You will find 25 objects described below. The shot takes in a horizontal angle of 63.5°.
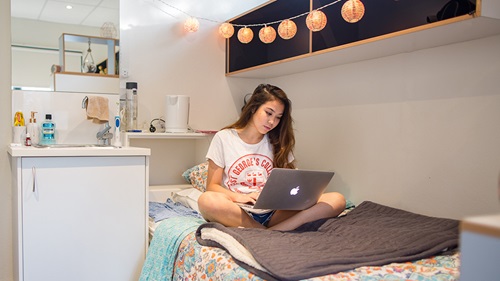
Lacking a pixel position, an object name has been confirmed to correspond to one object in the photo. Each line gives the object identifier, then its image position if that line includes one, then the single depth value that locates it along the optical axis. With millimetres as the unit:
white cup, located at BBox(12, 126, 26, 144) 2098
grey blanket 1135
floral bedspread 1100
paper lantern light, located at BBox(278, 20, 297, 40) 1957
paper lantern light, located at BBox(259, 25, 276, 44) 2103
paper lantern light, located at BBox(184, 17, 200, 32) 2492
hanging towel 2268
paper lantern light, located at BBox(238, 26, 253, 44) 2328
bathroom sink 2240
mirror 2139
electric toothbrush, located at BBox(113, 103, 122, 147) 2141
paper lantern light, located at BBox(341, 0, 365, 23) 1563
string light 1572
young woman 1686
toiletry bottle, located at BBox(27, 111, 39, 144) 2141
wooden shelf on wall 1332
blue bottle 2156
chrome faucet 2268
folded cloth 1985
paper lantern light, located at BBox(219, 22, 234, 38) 2445
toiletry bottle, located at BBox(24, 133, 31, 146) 2059
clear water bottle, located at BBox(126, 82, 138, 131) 2408
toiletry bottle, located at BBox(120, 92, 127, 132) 2389
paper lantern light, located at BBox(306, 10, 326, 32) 1733
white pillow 2153
